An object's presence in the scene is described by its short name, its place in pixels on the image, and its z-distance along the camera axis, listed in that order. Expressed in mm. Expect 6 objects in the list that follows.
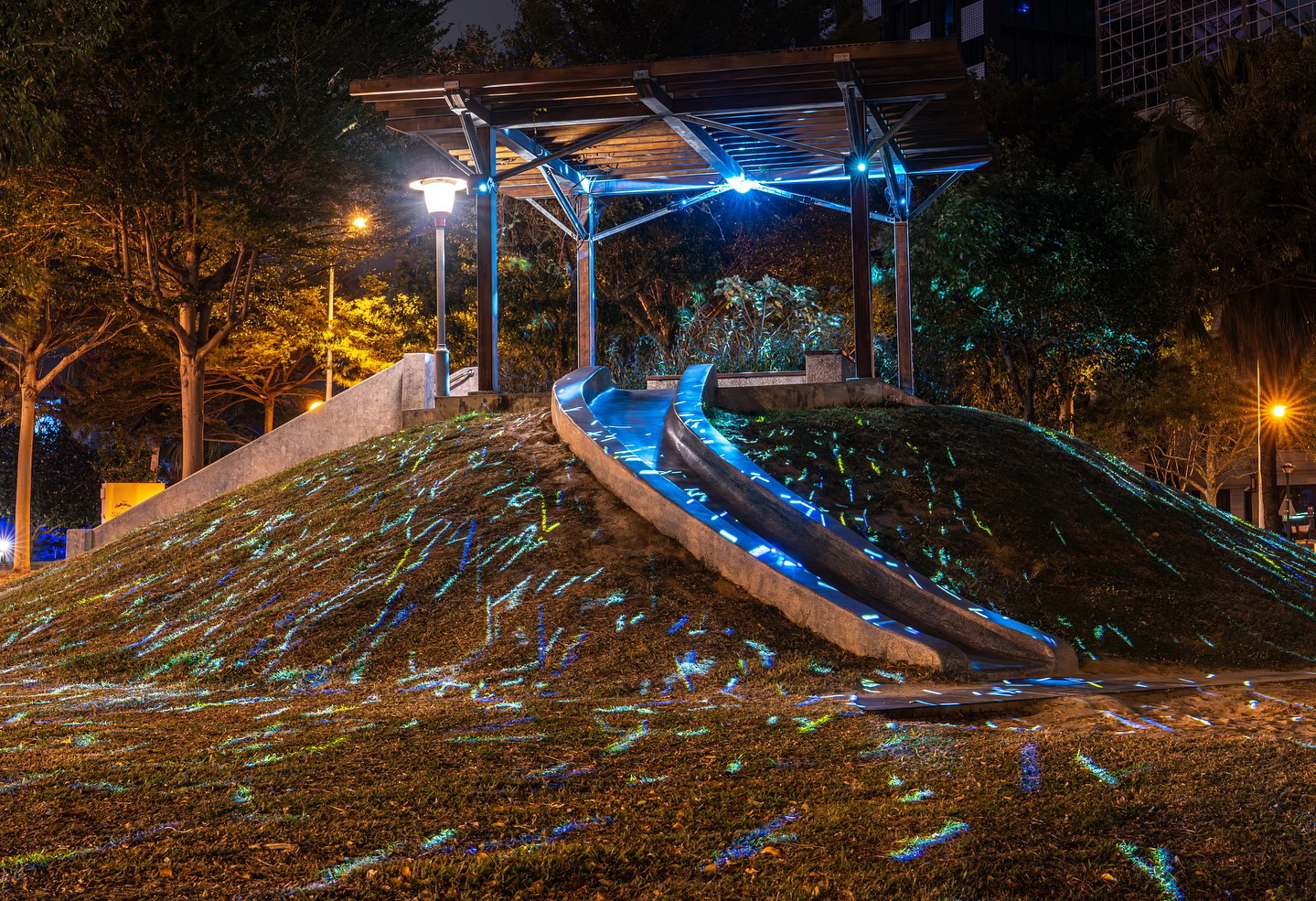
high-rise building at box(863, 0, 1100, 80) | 61656
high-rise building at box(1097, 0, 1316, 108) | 45031
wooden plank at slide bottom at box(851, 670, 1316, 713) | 6848
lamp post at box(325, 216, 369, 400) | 28062
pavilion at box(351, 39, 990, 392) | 13703
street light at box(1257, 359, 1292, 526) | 26672
